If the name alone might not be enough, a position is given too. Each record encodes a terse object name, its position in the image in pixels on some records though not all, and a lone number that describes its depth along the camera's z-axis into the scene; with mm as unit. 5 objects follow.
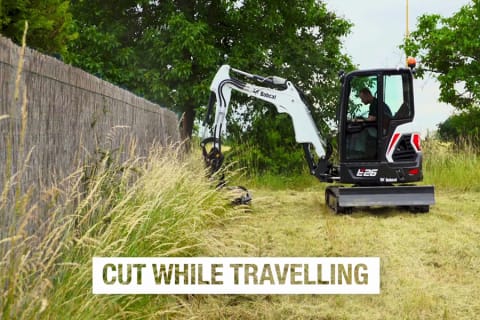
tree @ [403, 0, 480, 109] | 18875
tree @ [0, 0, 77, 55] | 8976
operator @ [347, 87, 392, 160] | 9469
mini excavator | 9305
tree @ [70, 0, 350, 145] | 15641
